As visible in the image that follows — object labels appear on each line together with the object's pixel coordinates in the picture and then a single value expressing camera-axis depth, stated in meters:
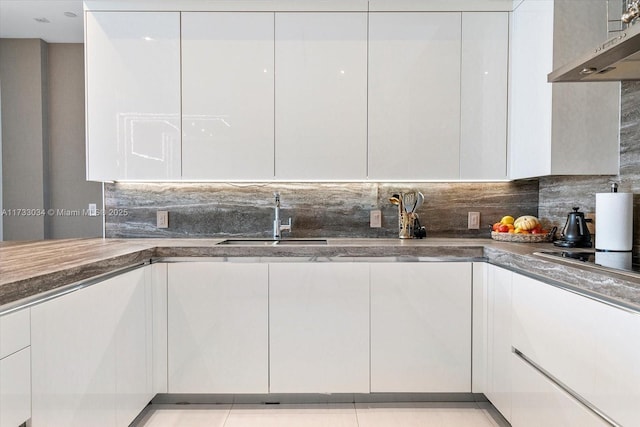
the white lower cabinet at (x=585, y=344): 1.11
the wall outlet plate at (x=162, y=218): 2.71
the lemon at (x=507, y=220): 2.48
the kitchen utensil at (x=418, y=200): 2.52
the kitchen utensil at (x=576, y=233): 1.97
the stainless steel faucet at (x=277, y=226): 2.61
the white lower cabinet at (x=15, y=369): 1.04
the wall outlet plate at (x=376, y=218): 2.72
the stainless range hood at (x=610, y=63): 1.31
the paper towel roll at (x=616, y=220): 1.76
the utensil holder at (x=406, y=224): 2.54
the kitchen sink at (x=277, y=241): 2.49
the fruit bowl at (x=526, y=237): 2.26
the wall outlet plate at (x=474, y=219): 2.70
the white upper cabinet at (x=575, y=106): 2.02
